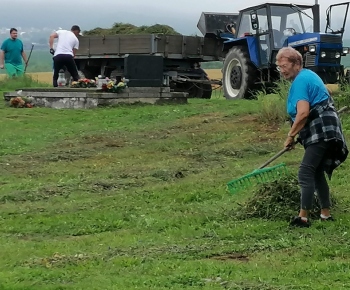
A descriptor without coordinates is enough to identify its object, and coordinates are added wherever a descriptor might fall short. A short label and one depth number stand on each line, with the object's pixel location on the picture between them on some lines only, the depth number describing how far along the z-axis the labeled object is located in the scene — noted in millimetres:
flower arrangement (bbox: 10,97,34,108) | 17641
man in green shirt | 22578
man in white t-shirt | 18844
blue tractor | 18125
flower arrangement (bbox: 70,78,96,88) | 18562
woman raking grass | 7156
